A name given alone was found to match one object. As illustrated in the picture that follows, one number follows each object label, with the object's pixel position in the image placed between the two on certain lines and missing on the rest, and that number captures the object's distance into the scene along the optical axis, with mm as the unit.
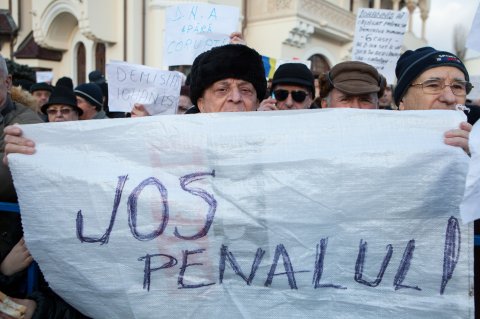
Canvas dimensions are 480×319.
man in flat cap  2527
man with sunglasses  3307
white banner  1506
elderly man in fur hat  2115
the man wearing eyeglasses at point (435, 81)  1985
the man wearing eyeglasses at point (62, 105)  4242
